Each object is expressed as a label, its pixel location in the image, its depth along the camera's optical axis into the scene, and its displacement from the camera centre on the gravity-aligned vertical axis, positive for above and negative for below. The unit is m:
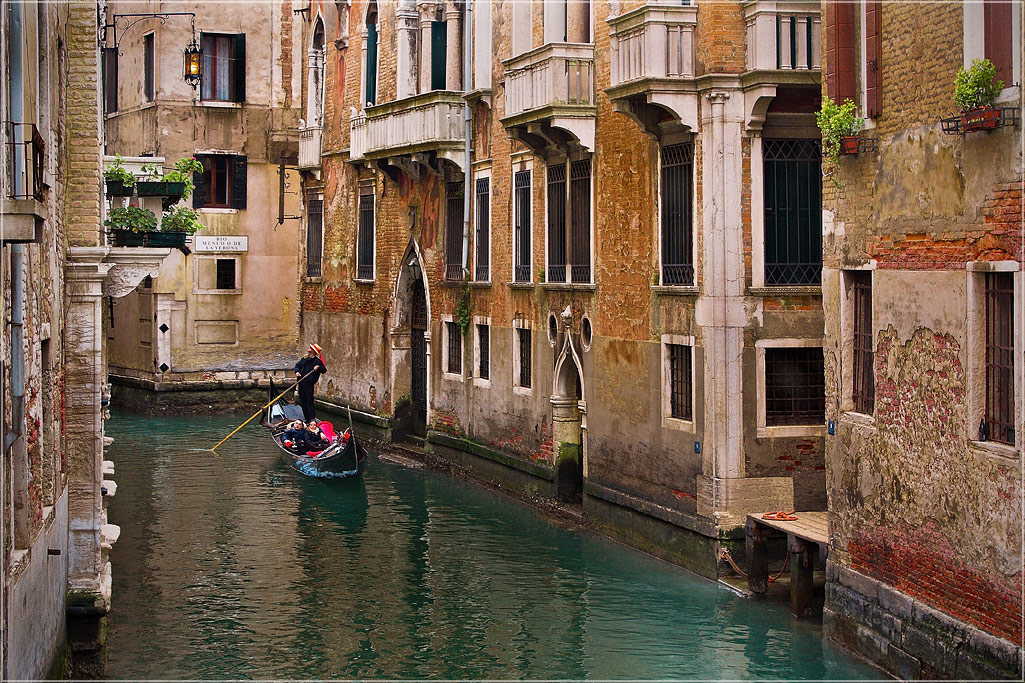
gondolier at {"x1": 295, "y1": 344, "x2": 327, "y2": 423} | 24.83 -0.92
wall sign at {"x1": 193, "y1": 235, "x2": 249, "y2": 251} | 29.81 +1.68
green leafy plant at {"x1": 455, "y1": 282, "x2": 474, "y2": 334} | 21.17 +0.12
